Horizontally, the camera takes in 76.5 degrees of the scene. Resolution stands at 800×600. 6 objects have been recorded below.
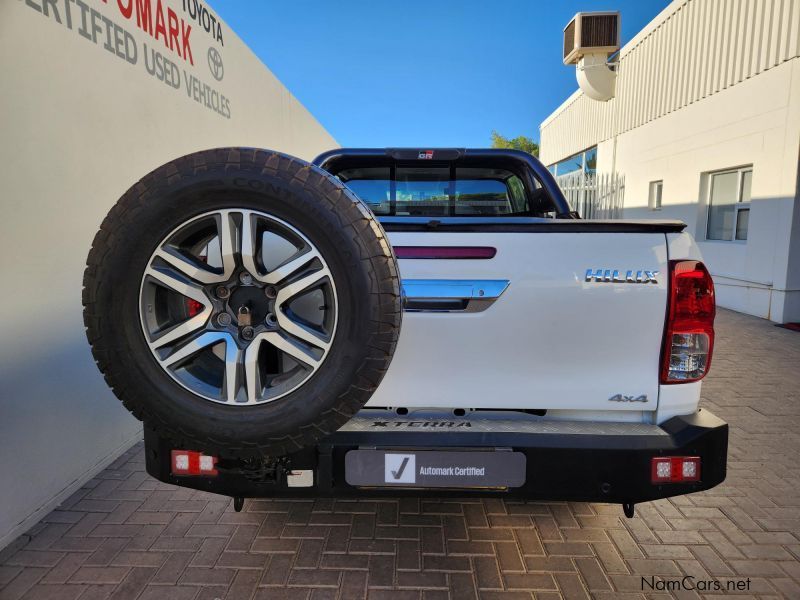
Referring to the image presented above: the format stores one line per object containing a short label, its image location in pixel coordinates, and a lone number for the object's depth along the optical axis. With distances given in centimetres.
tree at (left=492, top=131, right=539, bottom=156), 5089
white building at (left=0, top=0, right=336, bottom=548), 271
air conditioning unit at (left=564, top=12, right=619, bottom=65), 1480
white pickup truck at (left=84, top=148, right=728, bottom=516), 172
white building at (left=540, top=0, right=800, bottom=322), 812
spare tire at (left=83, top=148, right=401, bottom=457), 169
